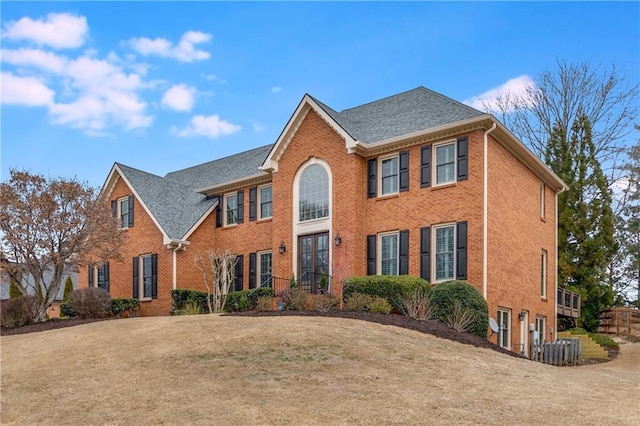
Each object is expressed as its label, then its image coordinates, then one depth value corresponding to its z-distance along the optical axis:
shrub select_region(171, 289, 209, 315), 24.78
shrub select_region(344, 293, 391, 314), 18.58
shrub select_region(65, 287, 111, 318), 23.70
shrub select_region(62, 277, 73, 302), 31.58
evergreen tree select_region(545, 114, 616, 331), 30.38
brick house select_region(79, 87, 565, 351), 19.89
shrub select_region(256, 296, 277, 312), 20.39
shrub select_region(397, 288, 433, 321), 18.17
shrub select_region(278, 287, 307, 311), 19.64
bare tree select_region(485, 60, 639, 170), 35.56
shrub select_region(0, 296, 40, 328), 21.95
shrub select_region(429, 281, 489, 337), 17.69
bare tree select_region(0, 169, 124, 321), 21.23
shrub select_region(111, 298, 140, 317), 25.84
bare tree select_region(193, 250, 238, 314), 22.39
